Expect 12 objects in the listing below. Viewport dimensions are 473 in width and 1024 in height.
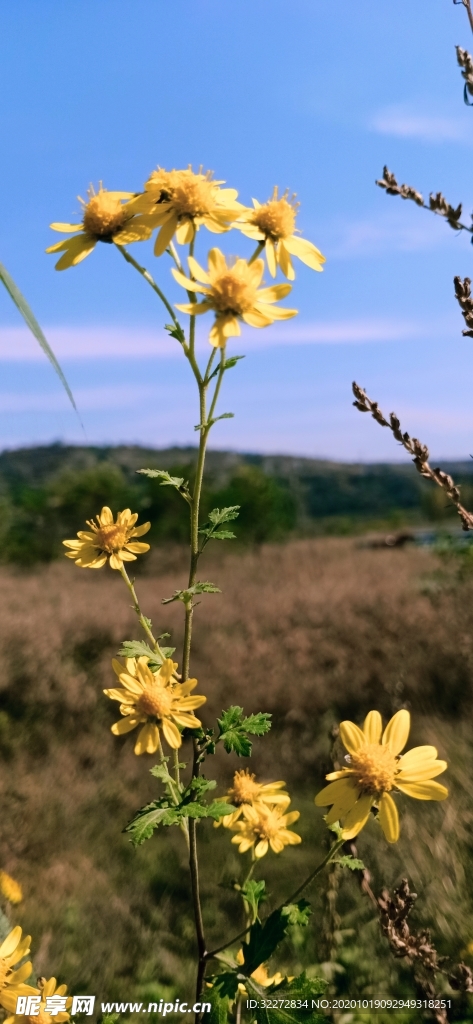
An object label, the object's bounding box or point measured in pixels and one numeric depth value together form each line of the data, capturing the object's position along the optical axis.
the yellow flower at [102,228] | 0.20
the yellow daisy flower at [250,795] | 0.26
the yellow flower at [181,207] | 0.19
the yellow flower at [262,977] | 0.24
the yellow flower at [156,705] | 0.20
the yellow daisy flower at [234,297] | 0.19
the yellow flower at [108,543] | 0.22
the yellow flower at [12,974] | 0.21
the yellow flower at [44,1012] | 0.21
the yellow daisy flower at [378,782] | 0.19
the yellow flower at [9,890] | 0.42
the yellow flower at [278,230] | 0.20
